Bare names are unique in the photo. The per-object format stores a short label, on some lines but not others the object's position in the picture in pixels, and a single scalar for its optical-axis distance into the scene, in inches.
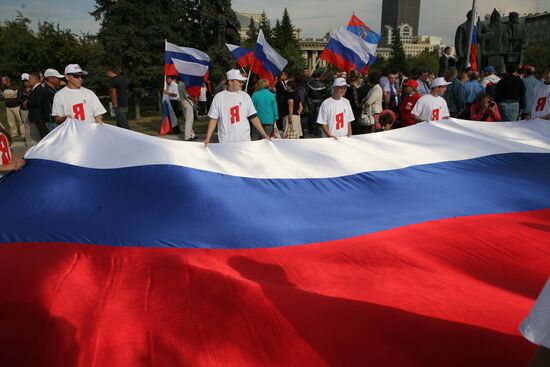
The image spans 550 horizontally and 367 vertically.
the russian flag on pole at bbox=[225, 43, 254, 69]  557.2
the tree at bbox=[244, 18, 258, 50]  2635.3
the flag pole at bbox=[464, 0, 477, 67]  568.1
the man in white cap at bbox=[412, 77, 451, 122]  270.4
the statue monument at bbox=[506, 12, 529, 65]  699.4
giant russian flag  85.3
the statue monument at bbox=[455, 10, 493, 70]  609.9
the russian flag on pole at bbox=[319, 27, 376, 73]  435.5
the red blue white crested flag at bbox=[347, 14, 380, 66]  455.2
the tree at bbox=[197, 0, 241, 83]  1188.8
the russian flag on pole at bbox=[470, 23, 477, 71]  581.9
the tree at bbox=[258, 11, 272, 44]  3230.6
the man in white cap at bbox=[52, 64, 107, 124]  238.4
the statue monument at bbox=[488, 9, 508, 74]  672.4
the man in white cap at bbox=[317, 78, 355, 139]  252.1
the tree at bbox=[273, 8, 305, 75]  2920.8
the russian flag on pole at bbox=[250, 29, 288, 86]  440.8
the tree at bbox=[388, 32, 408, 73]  3847.2
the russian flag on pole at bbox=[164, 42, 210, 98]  482.6
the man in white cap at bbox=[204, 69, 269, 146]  237.6
